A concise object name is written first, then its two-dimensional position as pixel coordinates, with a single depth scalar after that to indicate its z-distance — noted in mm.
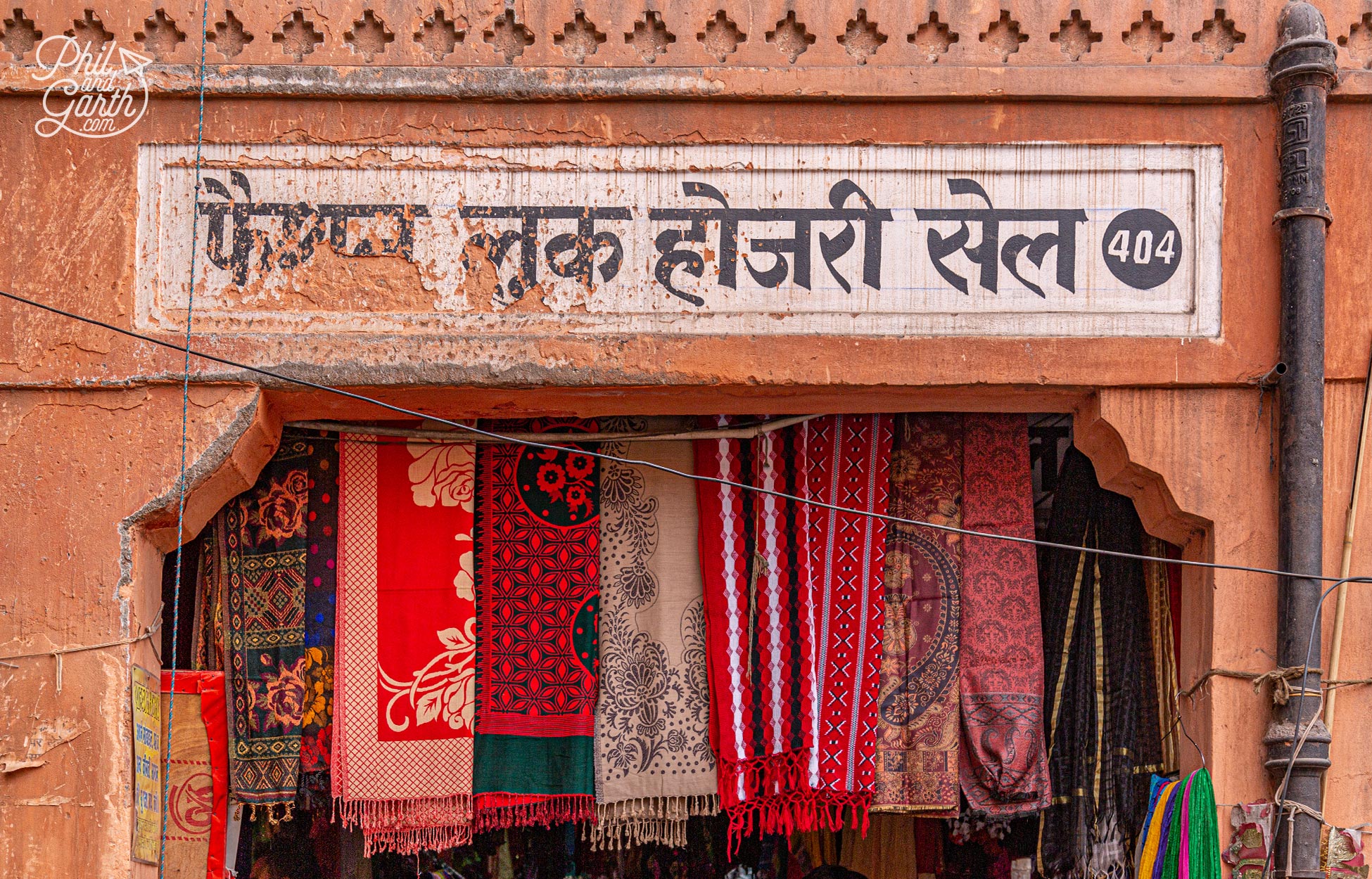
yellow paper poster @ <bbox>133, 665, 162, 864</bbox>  4195
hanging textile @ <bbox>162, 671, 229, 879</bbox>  4676
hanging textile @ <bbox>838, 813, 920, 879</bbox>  5371
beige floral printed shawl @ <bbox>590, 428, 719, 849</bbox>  4824
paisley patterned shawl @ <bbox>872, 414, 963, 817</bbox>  4785
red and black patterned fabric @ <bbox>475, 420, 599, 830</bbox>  4824
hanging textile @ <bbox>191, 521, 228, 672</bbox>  4828
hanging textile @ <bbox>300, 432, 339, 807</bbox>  4812
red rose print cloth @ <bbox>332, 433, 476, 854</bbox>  4762
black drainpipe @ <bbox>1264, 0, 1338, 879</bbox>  4059
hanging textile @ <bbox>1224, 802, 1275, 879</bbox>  4090
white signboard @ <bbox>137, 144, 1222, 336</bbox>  4383
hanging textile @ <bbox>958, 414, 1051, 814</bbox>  4805
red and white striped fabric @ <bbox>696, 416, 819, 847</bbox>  4766
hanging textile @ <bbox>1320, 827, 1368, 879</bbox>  4070
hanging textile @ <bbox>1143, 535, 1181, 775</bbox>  4688
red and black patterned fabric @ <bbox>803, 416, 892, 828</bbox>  4738
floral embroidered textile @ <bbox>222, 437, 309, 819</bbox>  4773
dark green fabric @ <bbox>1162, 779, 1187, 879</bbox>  4258
